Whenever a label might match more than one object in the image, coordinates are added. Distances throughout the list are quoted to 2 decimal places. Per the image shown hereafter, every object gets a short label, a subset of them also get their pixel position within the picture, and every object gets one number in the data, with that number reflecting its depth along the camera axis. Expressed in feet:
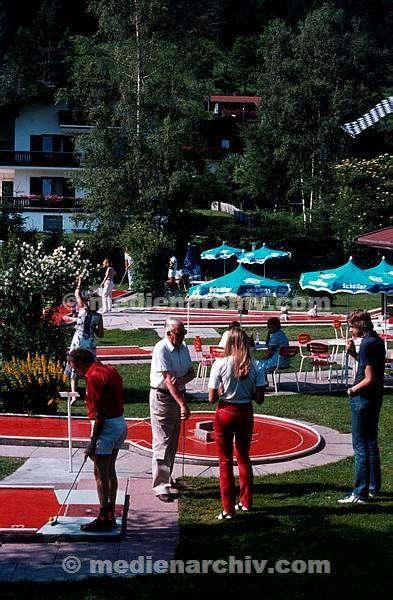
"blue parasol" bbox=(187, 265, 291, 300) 60.13
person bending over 26.48
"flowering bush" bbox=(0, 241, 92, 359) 49.60
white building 180.24
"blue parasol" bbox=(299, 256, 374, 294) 59.21
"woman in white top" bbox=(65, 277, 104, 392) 47.65
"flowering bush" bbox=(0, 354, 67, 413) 45.73
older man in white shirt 30.32
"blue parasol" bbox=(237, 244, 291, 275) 109.09
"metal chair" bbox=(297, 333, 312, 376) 59.82
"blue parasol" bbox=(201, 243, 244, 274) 118.21
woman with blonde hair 28.02
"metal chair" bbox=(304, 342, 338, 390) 54.95
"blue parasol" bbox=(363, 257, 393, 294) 60.08
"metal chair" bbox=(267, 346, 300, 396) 52.29
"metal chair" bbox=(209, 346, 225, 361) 53.36
